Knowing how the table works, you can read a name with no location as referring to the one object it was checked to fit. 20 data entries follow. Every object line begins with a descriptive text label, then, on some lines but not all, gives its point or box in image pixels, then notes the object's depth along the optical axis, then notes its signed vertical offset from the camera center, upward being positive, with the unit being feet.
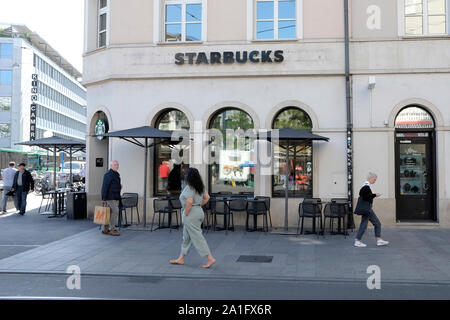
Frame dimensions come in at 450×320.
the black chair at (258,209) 36.86 -2.88
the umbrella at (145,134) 36.50 +3.58
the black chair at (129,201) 40.22 -2.42
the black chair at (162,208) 37.91 -2.98
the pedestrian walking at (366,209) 30.40 -2.36
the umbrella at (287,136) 34.93 +3.30
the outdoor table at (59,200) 47.29 -2.87
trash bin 44.83 -3.14
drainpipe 38.63 +5.65
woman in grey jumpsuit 24.63 -1.94
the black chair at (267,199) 37.47 -2.12
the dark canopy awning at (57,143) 47.19 +3.59
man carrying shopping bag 35.60 -1.46
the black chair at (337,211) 35.24 -2.91
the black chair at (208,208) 37.65 -2.87
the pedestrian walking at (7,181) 51.99 -0.70
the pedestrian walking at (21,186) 50.03 -1.26
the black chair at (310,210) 35.82 -2.91
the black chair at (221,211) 37.42 -3.10
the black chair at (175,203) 38.63 -2.49
